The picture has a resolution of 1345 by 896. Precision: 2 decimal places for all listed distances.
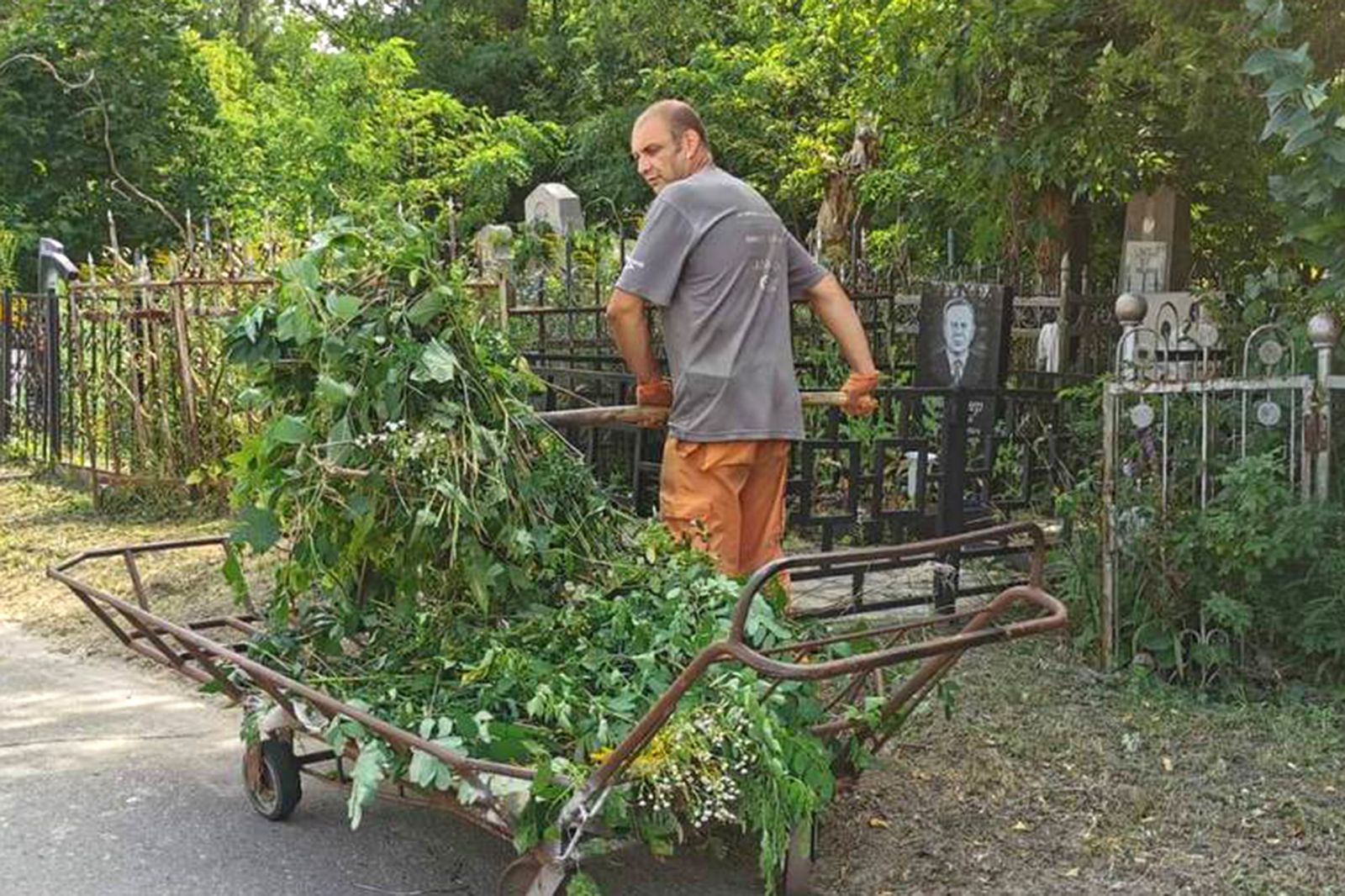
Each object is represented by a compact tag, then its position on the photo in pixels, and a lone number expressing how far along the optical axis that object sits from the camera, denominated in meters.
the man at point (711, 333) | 4.50
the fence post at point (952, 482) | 5.79
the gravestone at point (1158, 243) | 9.13
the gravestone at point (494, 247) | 9.14
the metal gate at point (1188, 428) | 5.10
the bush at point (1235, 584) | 4.81
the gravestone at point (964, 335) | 6.27
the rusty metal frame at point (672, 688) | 2.81
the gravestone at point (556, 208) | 15.62
